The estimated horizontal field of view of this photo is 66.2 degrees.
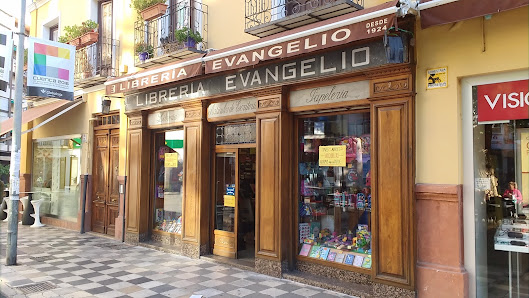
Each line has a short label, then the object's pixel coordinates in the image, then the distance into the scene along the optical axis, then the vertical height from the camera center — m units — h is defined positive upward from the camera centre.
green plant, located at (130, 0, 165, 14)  8.92 +3.56
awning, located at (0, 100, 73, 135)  11.56 +1.52
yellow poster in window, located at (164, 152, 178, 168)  9.04 +0.08
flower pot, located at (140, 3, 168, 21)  8.60 +3.28
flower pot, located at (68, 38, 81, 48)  11.19 +3.39
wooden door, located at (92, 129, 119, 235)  10.65 -0.50
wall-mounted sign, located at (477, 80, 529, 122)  4.57 +0.73
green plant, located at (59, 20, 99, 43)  11.02 +3.71
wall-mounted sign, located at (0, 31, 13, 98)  6.90 +1.85
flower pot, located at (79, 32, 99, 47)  10.88 +3.38
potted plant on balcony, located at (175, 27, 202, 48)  7.90 +2.47
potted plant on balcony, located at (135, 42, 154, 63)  9.20 +2.57
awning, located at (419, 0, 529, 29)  4.11 +1.65
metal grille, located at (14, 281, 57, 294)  5.92 -1.85
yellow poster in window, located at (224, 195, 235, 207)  7.84 -0.72
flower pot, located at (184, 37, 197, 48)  7.92 +2.36
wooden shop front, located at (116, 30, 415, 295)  5.31 -0.03
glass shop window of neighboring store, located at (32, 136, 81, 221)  11.95 -0.41
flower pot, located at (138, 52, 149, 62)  9.19 +2.43
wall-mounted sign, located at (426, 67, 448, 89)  4.97 +1.07
